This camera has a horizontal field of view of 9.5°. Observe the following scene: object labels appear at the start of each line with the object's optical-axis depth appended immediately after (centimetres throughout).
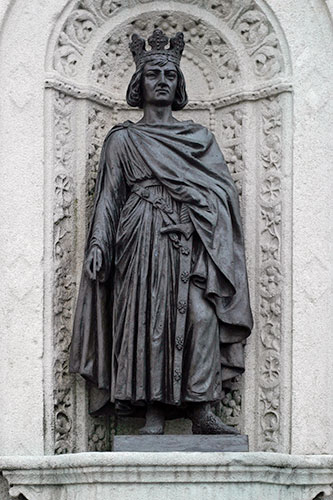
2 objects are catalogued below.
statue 1090
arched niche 1128
